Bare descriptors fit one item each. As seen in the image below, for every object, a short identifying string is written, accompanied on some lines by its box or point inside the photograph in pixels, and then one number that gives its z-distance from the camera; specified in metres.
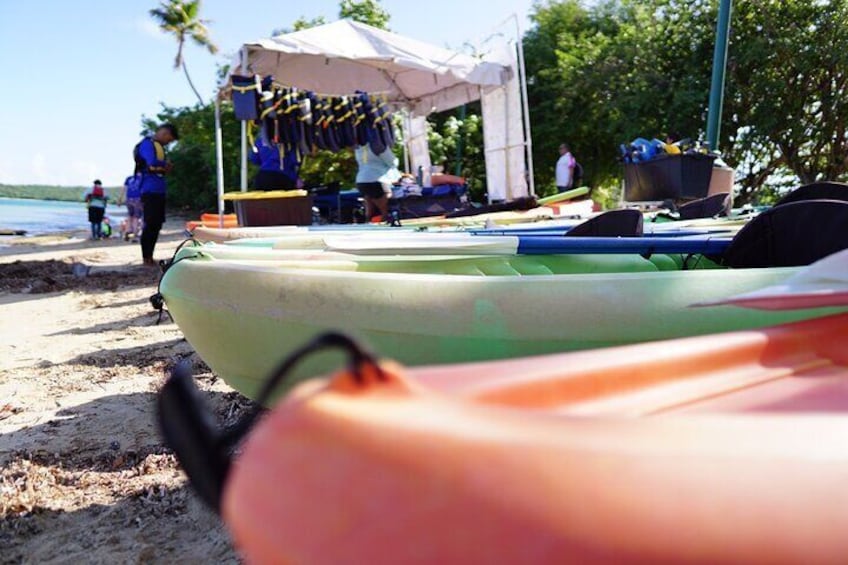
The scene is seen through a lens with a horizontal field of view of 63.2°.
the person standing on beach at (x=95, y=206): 17.14
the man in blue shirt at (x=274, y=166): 7.24
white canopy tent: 7.17
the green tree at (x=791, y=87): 15.10
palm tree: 38.25
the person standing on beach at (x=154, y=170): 7.73
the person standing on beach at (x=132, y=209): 14.61
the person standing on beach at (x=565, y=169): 10.63
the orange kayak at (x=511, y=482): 0.62
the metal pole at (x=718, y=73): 7.22
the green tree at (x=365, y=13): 20.70
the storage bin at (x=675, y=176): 6.22
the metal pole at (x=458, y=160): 14.93
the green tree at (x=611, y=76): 16.81
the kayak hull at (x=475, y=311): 1.63
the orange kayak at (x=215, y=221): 7.27
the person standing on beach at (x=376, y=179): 7.69
